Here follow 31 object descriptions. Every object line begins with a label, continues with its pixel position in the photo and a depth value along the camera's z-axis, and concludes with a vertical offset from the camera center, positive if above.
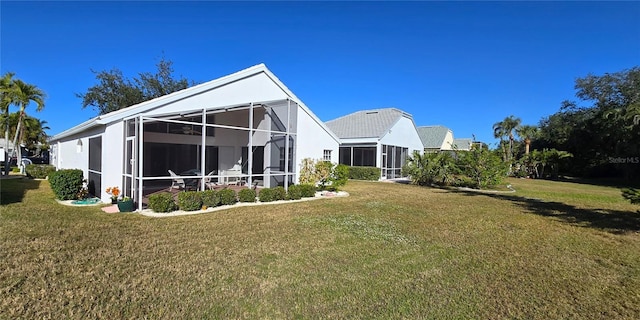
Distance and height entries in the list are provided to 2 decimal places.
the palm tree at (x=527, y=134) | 35.27 +3.02
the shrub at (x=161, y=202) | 8.69 -1.33
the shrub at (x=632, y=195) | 7.11 -0.82
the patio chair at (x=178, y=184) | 12.30 -1.16
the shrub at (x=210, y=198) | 9.55 -1.31
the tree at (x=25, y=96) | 19.19 +3.89
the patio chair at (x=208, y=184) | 12.05 -1.09
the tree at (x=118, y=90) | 27.81 +6.12
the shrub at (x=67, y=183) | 10.36 -0.96
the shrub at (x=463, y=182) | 17.86 -1.39
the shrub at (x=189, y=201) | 9.05 -1.32
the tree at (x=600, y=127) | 23.11 +2.89
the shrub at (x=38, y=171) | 19.53 -1.00
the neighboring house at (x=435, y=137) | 38.81 +2.93
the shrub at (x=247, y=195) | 10.69 -1.35
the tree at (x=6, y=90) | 18.81 +4.04
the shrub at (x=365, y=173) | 21.88 -1.09
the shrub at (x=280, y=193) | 11.57 -1.37
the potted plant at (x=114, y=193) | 9.92 -1.20
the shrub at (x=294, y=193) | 12.09 -1.42
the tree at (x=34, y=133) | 33.84 +2.71
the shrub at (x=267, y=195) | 11.13 -1.38
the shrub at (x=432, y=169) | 18.27 -0.61
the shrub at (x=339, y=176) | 14.13 -0.85
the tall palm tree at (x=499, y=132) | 39.05 +3.58
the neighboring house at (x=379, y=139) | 22.42 +1.49
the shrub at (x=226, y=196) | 10.01 -1.31
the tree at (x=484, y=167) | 16.72 -0.43
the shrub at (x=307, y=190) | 12.53 -1.36
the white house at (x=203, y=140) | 10.41 +0.79
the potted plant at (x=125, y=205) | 8.61 -1.41
